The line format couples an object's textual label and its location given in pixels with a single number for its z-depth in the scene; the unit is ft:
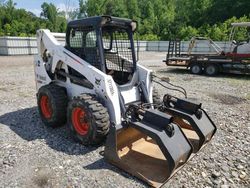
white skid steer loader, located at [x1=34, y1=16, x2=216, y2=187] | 8.30
